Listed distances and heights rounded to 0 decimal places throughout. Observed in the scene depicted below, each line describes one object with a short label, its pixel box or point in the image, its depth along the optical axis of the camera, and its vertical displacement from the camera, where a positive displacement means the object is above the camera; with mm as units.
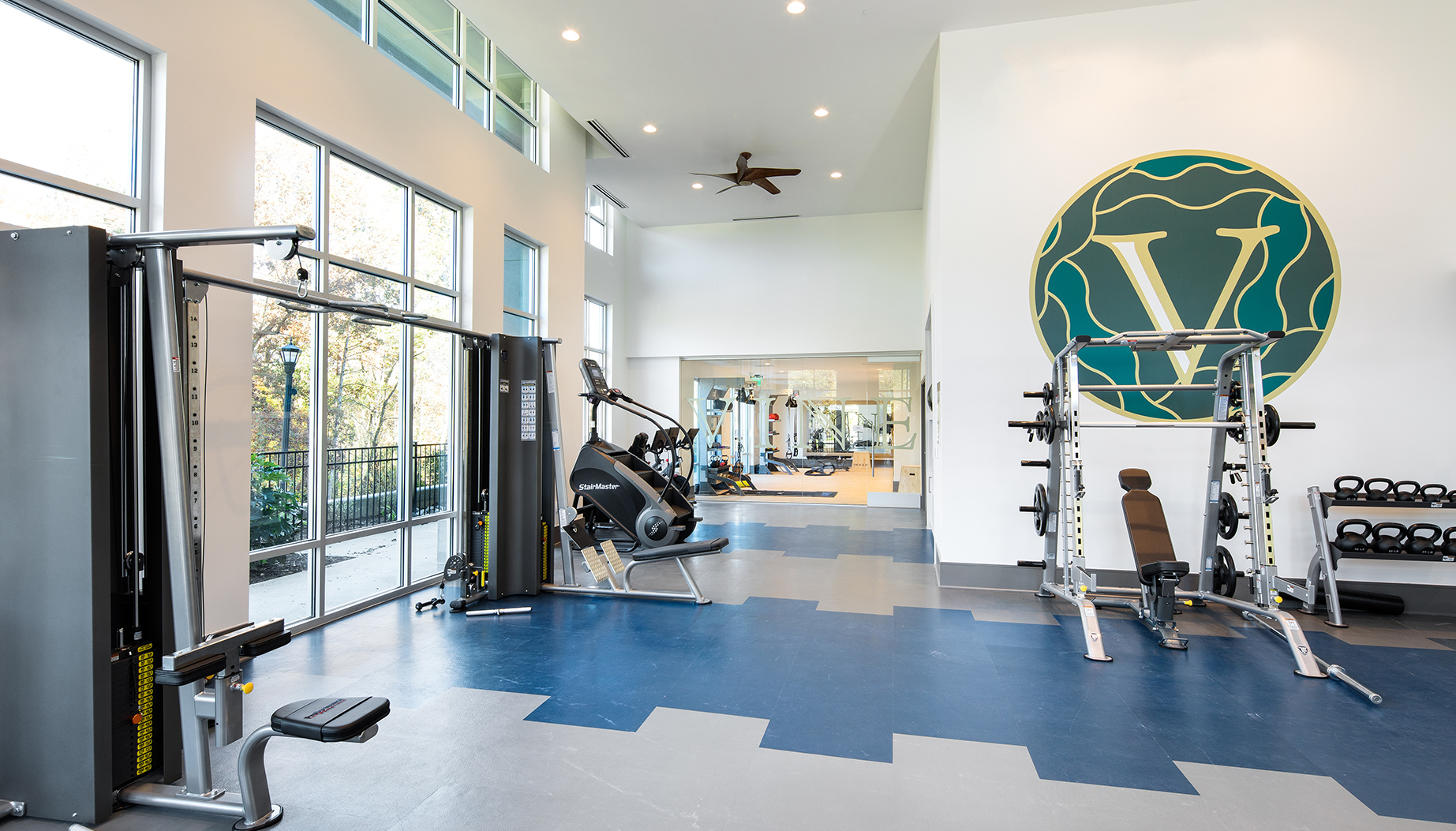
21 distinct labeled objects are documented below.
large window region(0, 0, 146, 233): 2910 +1364
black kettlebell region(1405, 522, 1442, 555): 4523 -849
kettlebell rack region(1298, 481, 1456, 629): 4500 -951
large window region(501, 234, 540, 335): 6918 +1400
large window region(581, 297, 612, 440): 10008 +1280
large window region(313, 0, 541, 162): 4938 +3066
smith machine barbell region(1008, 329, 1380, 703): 3910 -388
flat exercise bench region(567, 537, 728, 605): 4848 -1062
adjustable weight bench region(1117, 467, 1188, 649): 3979 -875
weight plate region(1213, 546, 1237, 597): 4379 -1005
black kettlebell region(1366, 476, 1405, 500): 4605 -526
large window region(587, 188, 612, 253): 9688 +2932
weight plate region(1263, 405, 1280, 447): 4105 -45
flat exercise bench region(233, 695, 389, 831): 2021 -930
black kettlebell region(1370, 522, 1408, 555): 4547 -847
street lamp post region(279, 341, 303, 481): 4176 +321
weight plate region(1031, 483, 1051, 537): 4668 -639
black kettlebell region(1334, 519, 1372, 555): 4586 -850
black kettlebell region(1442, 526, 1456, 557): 4555 -863
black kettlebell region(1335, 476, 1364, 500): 4629 -520
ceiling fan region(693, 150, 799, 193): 7629 +2835
